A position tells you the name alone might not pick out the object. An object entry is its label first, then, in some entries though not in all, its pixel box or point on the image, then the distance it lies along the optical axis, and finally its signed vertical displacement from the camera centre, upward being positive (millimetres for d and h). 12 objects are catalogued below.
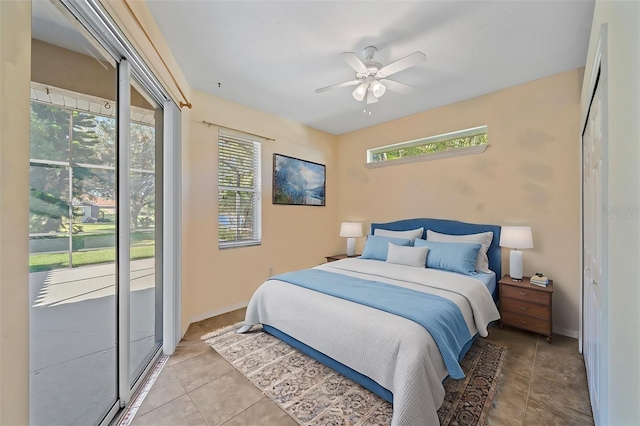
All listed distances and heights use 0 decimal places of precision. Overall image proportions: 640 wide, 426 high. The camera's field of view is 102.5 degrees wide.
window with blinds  3348 +320
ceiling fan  2021 +1223
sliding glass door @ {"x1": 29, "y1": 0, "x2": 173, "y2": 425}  1217 -24
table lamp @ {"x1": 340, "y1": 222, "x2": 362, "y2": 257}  4216 -300
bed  1491 -751
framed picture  3906 +525
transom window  3277 +963
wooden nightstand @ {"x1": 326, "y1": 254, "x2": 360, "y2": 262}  4315 -735
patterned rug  1627 -1273
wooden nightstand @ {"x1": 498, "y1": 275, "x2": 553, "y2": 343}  2486 -913
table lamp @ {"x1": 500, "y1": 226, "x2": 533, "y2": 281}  2652 -285
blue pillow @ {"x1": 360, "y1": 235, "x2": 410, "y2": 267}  3434 -434
